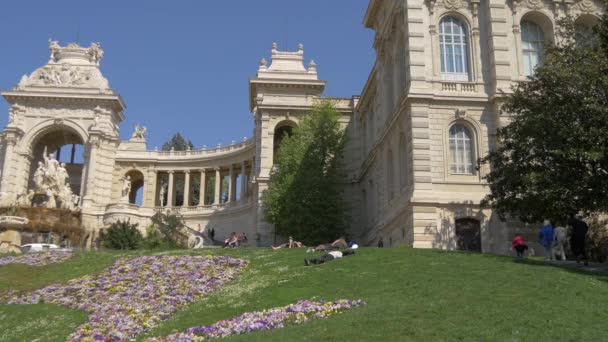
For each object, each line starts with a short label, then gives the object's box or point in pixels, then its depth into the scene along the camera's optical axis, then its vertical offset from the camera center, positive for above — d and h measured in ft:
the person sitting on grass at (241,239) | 174.70 +9.91
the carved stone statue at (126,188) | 240.75 +31.64
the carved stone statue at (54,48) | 271.08 +87.56
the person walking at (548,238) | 104.01 +6.80
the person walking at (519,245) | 105.91 +5.78
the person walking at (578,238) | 89.61 +5.97
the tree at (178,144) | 387.55 +74.50
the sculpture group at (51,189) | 233.35 +29.21
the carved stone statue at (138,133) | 284.61 +58.48
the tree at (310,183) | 179.73 +25.48
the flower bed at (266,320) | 64.23 -3.79
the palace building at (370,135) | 132.98 +41.29
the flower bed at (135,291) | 75.92 -1.88
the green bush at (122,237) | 192.75 +11.12
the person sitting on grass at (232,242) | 159.99 +8.61
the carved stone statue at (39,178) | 235.20 +32.74
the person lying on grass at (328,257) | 99.35 +3.38
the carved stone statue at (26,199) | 229.25 +25.03
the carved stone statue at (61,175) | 239.30 +34.60
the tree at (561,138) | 91.25 +19.80
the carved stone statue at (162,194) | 278.26 +33.78
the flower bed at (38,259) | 119.65 +2.99
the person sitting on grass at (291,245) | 140.65 +7.31
